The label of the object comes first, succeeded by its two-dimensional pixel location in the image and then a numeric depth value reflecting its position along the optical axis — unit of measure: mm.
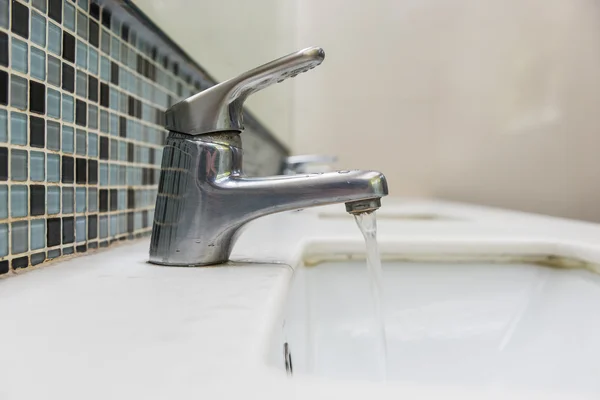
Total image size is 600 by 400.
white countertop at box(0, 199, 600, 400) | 167
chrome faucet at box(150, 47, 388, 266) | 352
